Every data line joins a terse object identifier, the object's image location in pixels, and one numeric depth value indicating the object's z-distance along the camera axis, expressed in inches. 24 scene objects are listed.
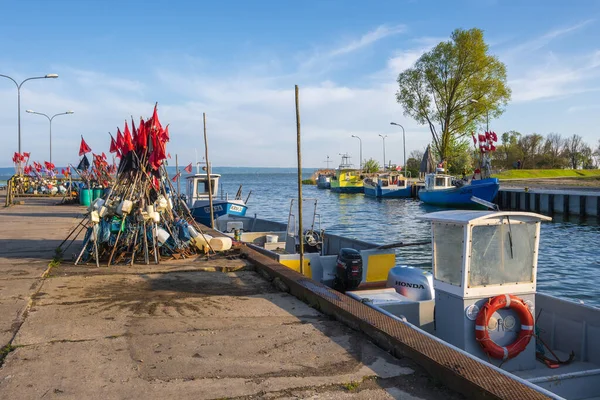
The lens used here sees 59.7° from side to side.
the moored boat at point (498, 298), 260.8
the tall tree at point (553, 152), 3161.9
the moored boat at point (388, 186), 2400.3
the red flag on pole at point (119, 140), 489.1
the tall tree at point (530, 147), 3179.1
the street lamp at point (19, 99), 1496.8
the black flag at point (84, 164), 1259.7
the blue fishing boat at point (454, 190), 1565.0
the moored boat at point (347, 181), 2910.9
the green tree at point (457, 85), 1972.2
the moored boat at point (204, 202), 944.9
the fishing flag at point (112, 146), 543.0
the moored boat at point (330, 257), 404.5
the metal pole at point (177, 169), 833.5
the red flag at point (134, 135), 481.4
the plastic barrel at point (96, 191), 1129.2
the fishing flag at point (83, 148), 1132.5
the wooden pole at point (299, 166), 383.2
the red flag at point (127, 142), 478.0
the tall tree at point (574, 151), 3405.5
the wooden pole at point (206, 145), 636.7
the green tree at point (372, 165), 3996.6
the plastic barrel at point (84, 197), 1170.3
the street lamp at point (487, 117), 2012.2
